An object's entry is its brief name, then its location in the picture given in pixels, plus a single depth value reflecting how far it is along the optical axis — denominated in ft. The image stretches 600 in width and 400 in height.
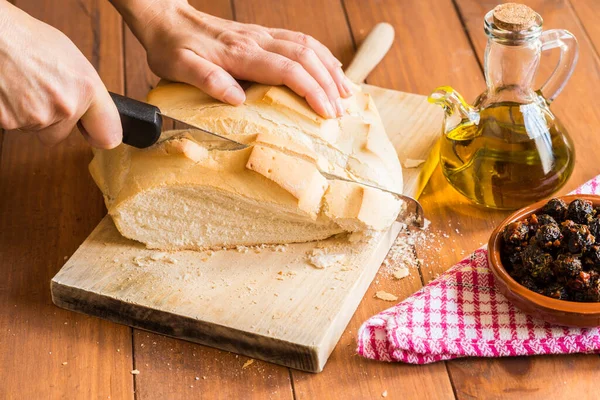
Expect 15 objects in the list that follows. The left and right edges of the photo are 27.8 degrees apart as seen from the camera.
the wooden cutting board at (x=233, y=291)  2.66
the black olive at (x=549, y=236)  2.58
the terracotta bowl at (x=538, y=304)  2.54
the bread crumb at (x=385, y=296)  2.81
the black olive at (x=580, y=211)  2.65
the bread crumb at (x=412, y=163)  3.12
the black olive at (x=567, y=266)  2.54
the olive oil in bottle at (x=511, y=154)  2.91
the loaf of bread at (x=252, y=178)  2.80
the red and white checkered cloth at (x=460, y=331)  2.62
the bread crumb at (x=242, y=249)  2.89
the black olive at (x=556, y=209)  2.69
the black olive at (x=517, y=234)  2.64
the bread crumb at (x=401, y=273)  2.87
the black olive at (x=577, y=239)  2.56
